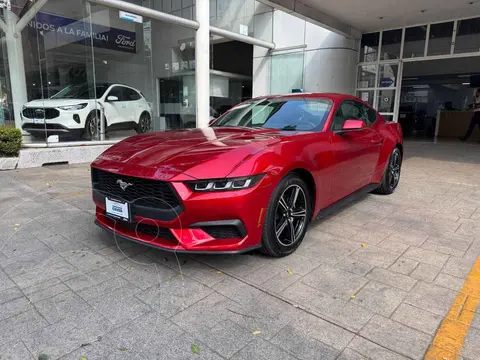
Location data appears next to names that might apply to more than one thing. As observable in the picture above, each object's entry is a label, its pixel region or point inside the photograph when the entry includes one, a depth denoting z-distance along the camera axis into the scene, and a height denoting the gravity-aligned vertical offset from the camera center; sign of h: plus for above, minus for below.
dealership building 8.45 +1.76
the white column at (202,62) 10.47 +1.44
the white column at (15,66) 8.36 +0.97
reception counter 17.66 -0.53
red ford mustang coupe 2.56 -0.55
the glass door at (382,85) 12.44 +0.95
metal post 9.30 -0.38
